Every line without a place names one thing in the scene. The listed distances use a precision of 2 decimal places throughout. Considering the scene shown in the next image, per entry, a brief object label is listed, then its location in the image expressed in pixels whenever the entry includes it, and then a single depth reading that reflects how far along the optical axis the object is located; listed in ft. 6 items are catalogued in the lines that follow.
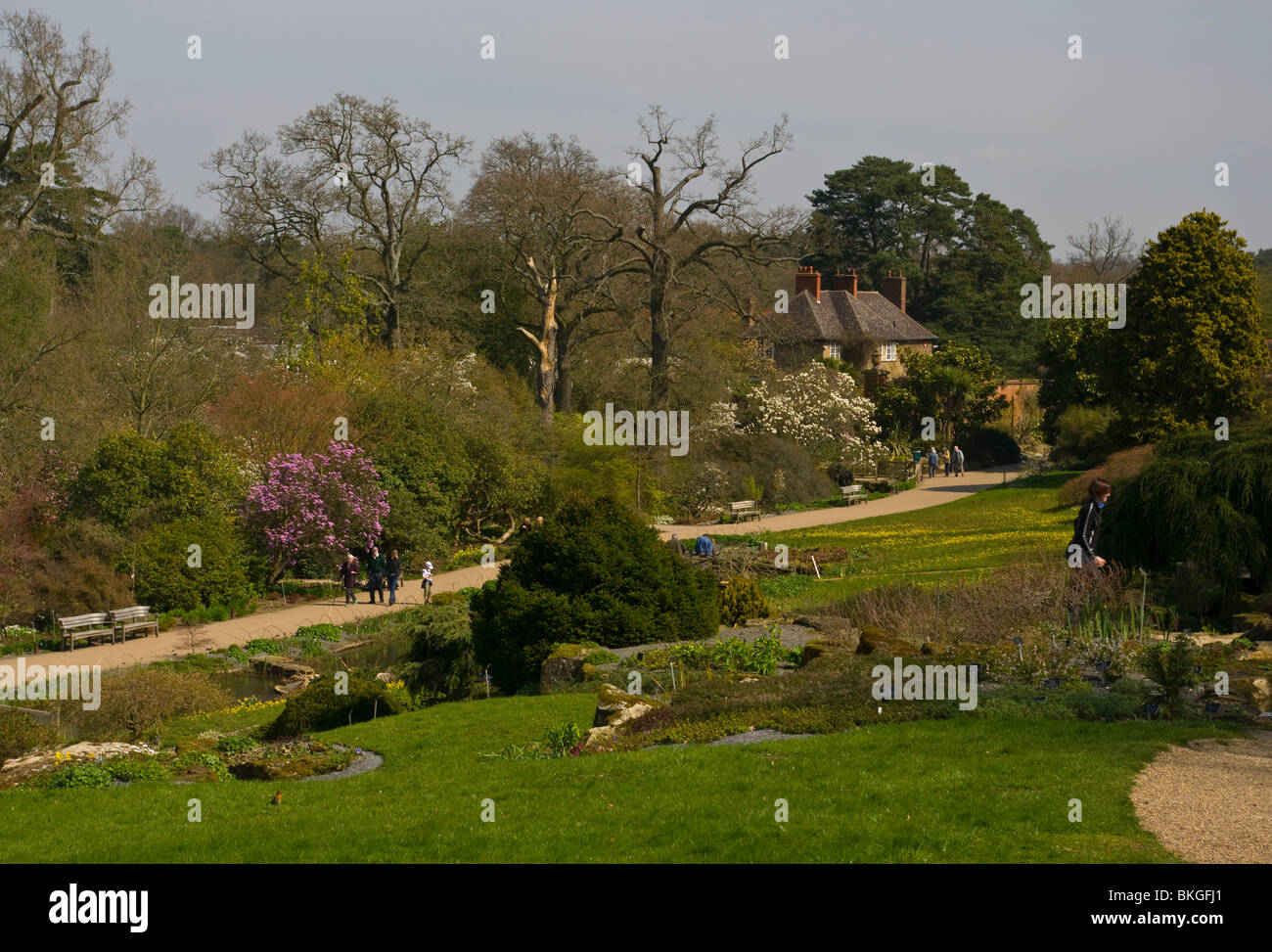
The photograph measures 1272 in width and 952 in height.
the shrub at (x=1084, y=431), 153.79
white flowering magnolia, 154.81
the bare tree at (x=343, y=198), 155.22
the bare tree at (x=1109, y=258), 311.27
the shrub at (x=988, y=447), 185.26
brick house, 195.55
